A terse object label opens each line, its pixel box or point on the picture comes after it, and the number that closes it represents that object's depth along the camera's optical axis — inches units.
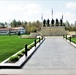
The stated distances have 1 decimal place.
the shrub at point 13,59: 222.1
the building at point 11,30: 2406.4
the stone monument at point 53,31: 1240.4
